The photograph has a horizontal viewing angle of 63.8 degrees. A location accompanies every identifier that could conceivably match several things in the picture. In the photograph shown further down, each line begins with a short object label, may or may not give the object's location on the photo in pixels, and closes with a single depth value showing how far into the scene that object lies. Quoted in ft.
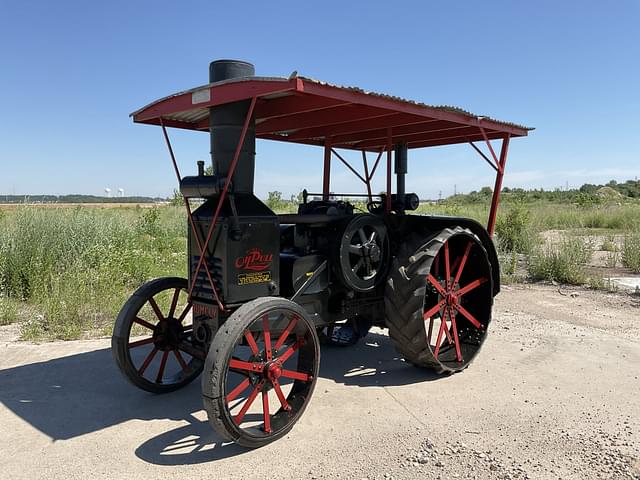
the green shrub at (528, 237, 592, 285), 29.84
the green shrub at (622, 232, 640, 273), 33.27
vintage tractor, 11.05
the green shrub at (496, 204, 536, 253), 37.13
